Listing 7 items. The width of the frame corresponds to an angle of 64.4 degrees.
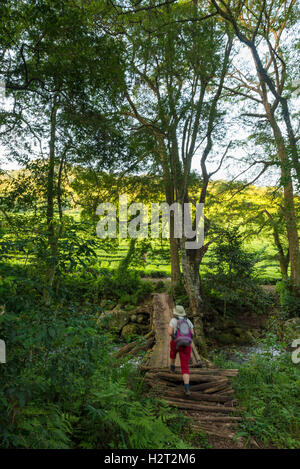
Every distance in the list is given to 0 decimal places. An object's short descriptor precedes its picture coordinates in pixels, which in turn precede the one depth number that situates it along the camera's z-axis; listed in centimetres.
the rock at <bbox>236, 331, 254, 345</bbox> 1125
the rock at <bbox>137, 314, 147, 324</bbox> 1252
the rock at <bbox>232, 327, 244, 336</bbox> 1189
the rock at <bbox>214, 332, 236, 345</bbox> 1138
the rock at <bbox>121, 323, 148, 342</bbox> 1163
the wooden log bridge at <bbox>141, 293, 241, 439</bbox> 352
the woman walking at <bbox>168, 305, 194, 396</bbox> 437
